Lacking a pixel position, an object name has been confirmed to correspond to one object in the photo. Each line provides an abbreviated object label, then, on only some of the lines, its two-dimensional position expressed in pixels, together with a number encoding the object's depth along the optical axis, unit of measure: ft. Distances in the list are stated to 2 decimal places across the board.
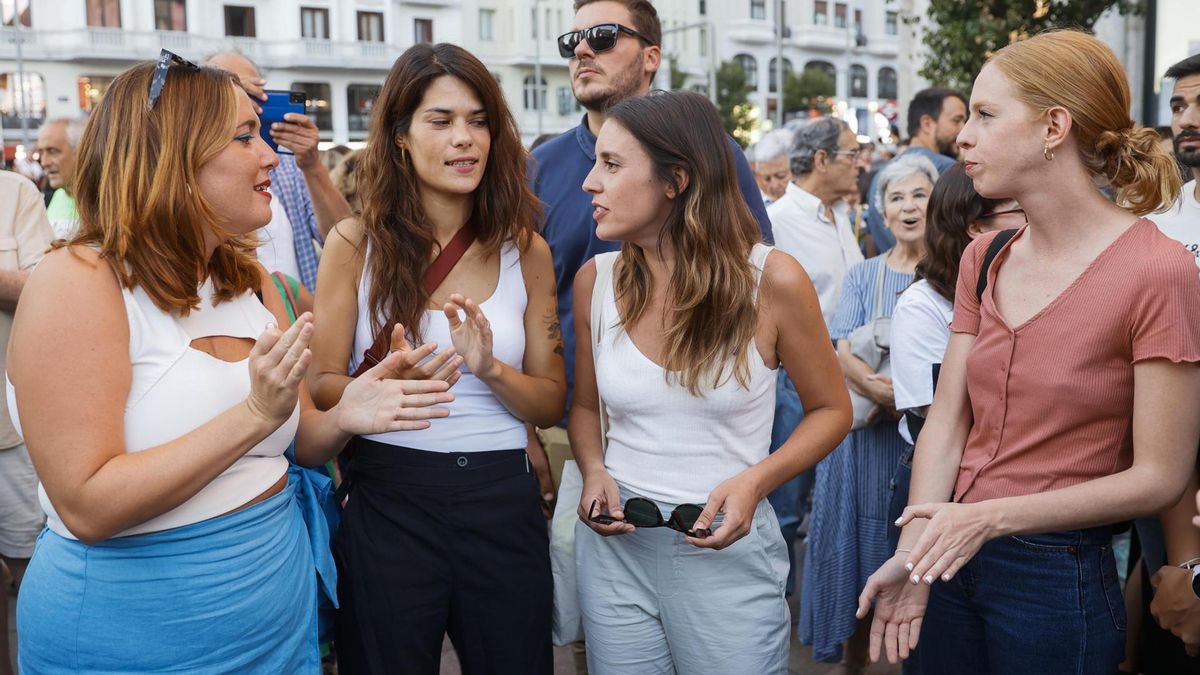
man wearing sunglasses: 11.09
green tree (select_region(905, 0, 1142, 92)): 30.78
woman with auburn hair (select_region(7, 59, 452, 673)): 6.76
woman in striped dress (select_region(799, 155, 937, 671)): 13.44
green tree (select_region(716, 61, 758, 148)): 163.94
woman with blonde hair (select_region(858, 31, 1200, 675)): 6.83
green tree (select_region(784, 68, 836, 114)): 182.60
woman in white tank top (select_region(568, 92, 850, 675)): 8.52
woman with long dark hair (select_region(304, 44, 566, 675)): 8.69
